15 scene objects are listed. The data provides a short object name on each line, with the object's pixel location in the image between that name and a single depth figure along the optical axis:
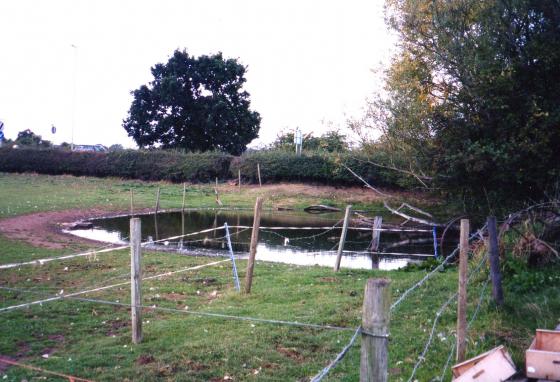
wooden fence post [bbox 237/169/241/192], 42.14
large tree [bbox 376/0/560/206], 14.84
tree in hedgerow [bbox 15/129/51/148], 60.76
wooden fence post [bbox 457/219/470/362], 6.25
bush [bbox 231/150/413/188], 38.09
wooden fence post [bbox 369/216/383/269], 18.80
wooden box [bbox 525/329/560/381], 5.39
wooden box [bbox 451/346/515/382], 5.30
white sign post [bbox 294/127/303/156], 44.41
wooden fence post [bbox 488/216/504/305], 7.40
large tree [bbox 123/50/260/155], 55.03
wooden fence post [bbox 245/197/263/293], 10.77
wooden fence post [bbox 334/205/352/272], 13.55
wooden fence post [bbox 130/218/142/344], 7.84
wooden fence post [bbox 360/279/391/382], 3.62
